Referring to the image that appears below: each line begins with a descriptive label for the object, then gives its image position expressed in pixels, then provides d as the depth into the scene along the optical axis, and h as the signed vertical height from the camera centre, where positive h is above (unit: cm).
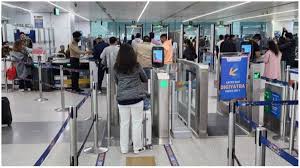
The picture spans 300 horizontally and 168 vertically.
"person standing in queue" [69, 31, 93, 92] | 933 -11
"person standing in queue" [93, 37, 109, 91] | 979 -6
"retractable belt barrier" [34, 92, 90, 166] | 274 -76
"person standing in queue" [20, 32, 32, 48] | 998 +31
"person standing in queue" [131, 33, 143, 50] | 835 +21
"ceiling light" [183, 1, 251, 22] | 1718 +219
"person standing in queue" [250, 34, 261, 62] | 1012 -2
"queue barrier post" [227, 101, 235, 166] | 358 -77
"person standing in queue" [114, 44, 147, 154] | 466 -52
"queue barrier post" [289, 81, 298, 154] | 478 -105
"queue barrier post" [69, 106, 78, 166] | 353 -78
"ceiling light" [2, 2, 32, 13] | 1513 +196
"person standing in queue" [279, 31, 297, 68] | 1014 +1
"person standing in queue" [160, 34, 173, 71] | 795 -4
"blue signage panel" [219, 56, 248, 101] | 497 -35
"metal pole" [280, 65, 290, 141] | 540 -92
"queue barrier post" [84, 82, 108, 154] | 489 -116
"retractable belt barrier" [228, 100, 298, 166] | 273 -74
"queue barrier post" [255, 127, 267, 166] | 289 -75
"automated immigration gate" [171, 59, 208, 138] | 561 -77
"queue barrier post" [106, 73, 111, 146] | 533 -82
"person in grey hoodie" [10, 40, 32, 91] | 952 -17
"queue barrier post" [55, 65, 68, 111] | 758 -98
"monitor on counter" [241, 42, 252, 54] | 1023 +9
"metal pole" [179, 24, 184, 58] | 809 +21
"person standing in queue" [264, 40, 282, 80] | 719 -20
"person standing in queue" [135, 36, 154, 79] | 805 -6
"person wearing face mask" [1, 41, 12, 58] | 1094 +4
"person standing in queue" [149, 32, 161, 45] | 925 +22
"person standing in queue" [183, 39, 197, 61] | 1117 -6
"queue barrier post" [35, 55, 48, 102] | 859 -105
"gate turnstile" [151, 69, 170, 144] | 525 -74
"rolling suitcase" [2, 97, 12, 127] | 629 -100
